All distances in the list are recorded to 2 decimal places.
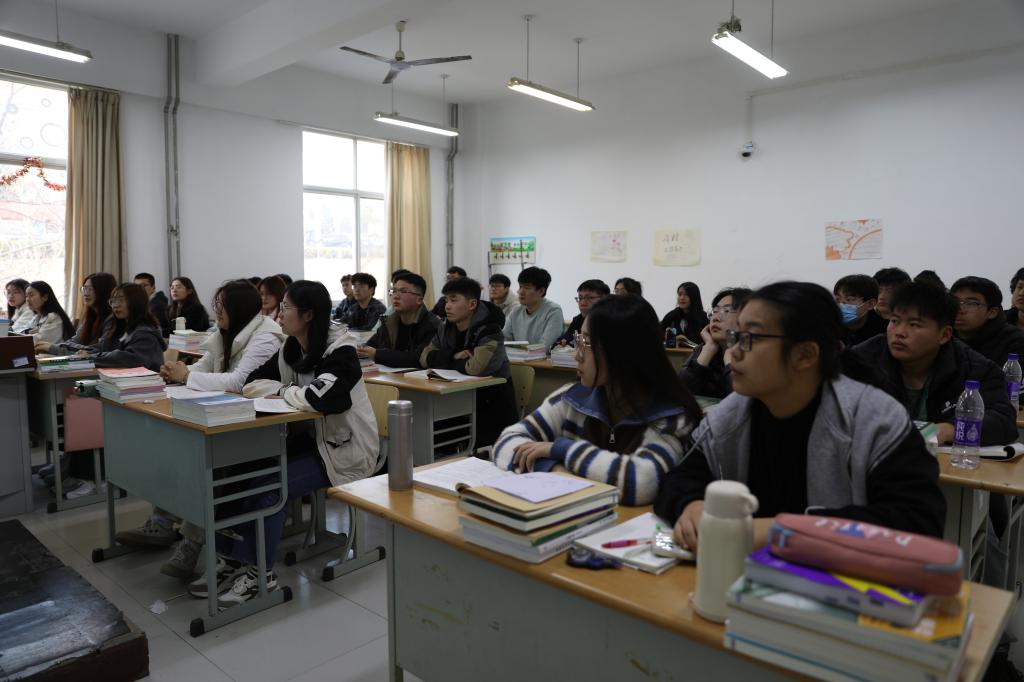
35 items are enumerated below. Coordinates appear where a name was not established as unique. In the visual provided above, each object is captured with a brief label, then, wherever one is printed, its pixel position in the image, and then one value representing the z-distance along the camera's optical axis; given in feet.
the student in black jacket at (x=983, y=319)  10.42
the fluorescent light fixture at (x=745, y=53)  14.32
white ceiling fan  19.70
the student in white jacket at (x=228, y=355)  10.23
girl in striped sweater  5.52
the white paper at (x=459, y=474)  5.77
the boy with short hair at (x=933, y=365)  7.25
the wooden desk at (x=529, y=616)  3.60
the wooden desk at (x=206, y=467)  8.19
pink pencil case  2.72
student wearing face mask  12.94
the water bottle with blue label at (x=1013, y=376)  8.58
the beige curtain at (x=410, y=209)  29.09
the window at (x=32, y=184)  19.99
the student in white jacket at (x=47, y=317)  16.94
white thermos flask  3.32
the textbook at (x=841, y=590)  2.70
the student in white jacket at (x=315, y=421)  8.86
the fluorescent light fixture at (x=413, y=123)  23.45
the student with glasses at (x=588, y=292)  18.12
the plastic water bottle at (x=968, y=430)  6.59
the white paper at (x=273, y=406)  8.60
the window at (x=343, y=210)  27.14
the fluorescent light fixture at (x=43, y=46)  15.83
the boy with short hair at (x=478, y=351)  13.11
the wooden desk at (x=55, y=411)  12.55
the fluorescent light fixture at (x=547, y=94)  19.19
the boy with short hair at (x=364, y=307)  22.58
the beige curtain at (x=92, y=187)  20.57
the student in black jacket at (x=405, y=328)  14.56
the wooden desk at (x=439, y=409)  11.76
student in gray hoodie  4.12
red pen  4.34
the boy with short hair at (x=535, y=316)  18.22
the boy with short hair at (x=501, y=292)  21.10
